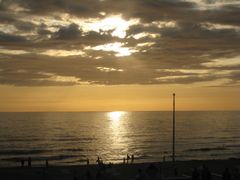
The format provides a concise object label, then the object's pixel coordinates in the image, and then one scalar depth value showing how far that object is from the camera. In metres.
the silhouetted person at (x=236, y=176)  28.83
